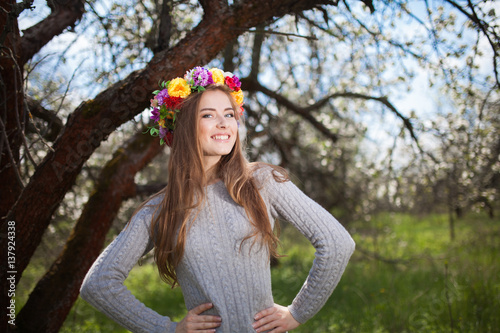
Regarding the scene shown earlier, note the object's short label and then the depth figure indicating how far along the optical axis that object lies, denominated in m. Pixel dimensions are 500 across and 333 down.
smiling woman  1.61
